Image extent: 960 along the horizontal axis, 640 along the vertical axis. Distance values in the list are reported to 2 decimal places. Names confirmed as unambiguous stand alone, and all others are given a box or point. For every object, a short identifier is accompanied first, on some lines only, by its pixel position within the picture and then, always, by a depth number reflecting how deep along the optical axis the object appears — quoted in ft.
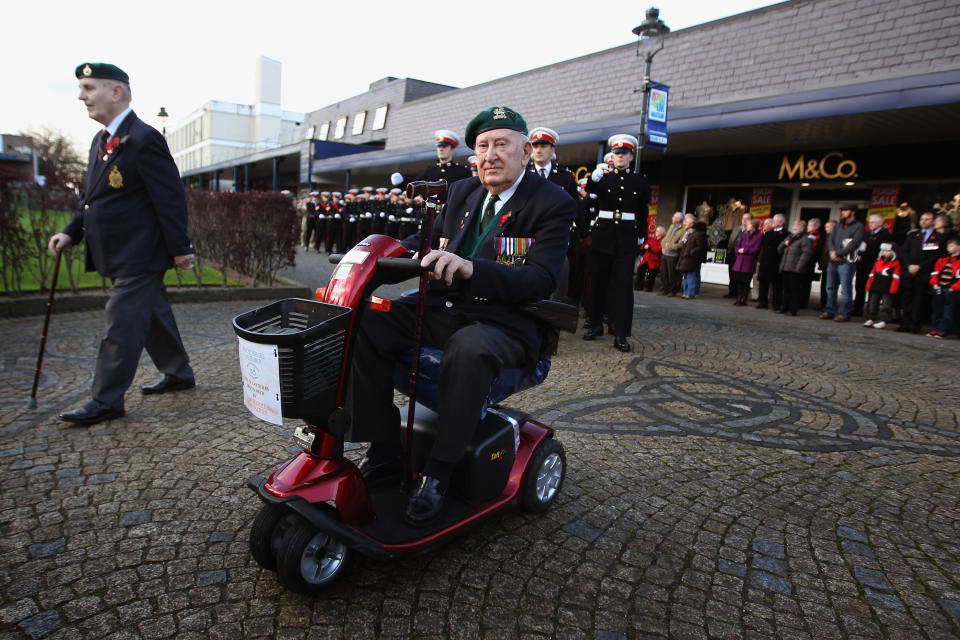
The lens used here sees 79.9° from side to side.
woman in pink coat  40.09
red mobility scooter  6.40
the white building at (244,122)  246.06
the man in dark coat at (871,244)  34.06
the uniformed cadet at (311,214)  72.74
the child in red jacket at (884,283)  32.24
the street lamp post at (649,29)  33.60
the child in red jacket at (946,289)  29.14
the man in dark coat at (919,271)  30.68
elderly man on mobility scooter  7.16
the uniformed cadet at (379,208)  59.06
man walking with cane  12.06
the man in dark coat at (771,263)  38.17
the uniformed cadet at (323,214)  70.03
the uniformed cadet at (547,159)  22.18
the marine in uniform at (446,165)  25.55
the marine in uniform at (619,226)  21.80
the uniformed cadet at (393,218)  55.36
